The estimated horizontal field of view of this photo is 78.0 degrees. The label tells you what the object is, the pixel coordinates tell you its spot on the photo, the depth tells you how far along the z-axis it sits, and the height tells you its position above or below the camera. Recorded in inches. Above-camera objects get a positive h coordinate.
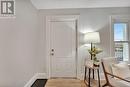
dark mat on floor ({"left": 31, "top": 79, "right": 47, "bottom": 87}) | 95.2 -49.6
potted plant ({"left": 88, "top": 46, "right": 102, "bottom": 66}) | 98.9 -9.9
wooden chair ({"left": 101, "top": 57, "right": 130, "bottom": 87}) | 68.0 -30.1
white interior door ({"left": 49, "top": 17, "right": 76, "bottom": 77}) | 111.0 -5.5
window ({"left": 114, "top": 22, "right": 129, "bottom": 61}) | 107.5 +2.8
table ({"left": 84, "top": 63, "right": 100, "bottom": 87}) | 86.9 -25.7
